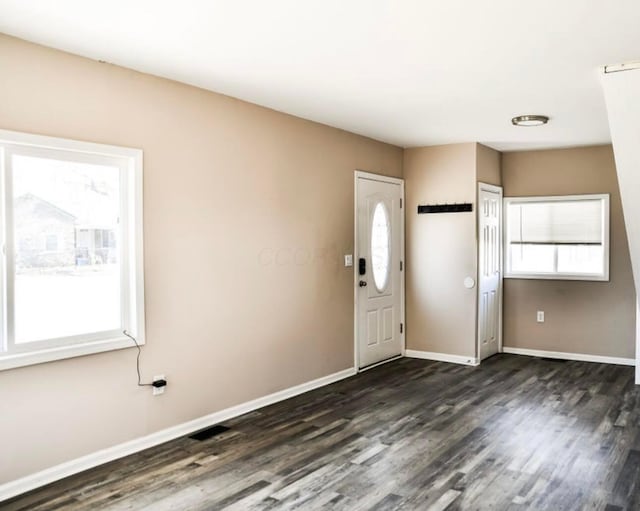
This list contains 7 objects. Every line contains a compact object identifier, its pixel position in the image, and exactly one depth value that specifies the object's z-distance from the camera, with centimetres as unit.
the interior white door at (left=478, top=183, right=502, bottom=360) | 622
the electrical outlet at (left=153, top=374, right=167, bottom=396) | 370
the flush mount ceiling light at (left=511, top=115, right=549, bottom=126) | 488
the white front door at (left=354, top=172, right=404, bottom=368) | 578
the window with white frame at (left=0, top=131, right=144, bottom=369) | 300
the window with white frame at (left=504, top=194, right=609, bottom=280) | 627
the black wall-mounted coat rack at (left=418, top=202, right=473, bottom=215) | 611
